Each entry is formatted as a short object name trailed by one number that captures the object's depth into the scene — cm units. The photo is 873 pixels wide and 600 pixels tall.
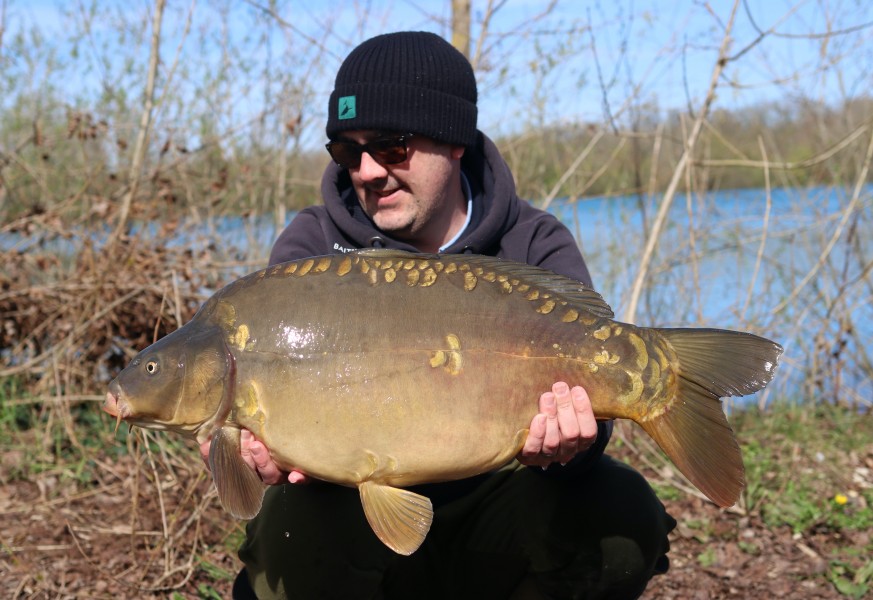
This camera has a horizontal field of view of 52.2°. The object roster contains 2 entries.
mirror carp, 163
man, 191
